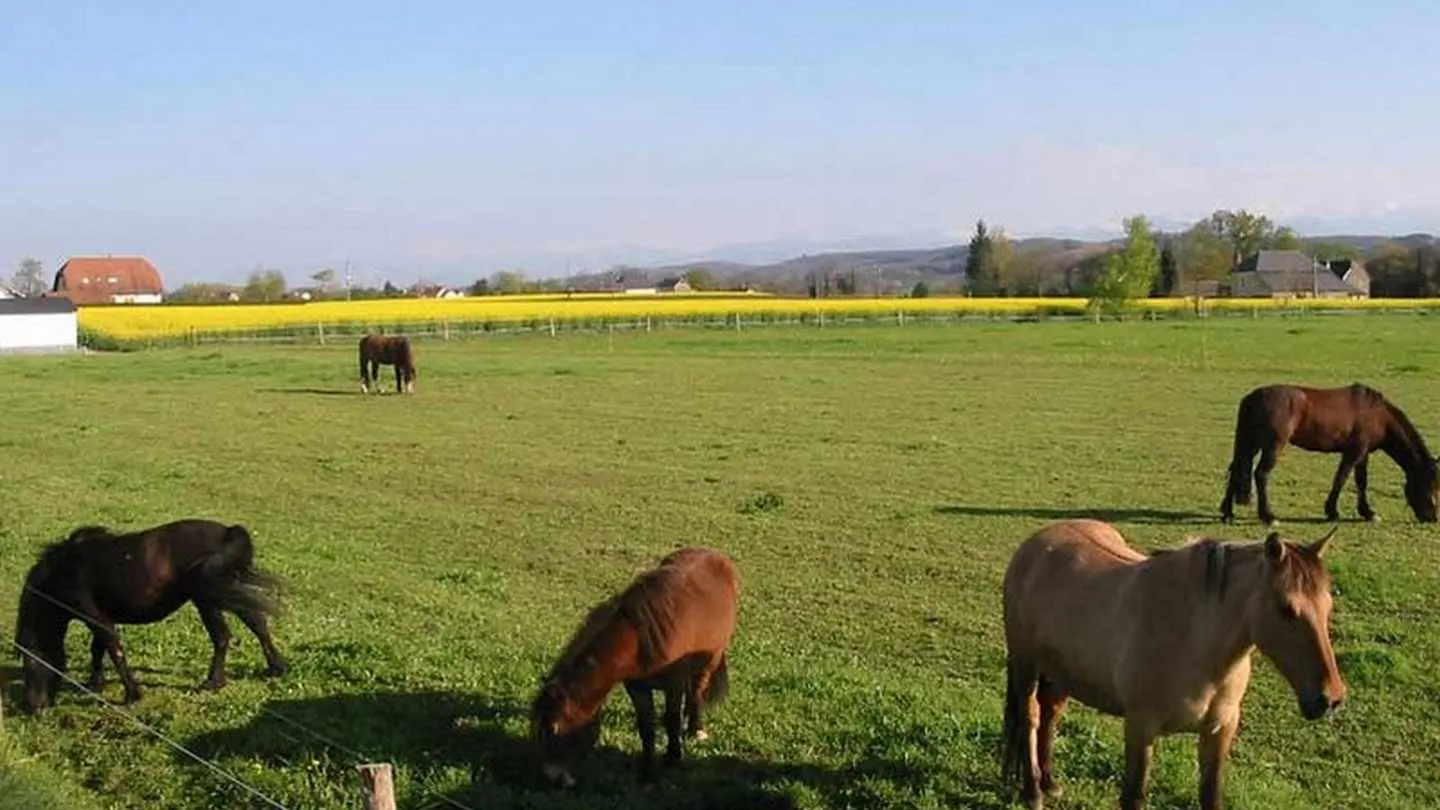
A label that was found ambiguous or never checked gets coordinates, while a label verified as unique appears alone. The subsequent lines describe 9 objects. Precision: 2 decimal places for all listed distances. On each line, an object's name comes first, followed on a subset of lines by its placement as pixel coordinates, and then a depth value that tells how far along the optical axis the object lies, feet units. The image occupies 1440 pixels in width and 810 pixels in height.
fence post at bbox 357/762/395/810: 14.76
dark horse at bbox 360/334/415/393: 105.50
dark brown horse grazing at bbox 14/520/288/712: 26.81
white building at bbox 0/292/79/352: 195.31
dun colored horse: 17.15
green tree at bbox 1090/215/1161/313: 250.98
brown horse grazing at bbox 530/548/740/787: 21.52
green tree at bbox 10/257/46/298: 412.36
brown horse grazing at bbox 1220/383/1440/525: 48.26
